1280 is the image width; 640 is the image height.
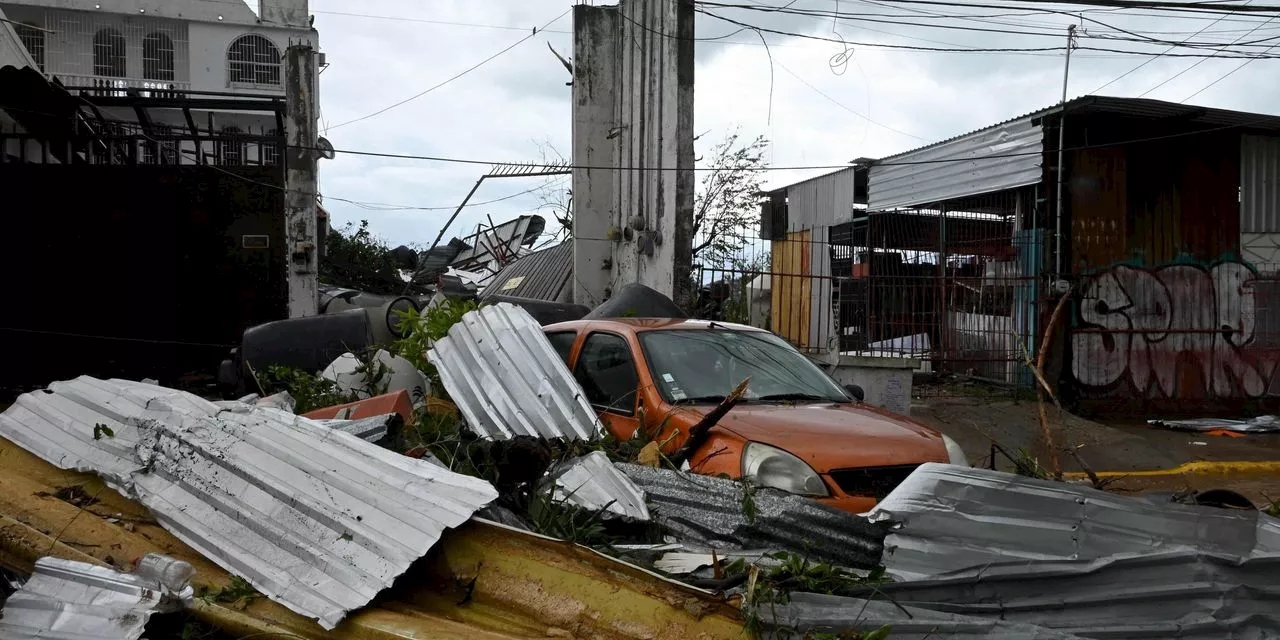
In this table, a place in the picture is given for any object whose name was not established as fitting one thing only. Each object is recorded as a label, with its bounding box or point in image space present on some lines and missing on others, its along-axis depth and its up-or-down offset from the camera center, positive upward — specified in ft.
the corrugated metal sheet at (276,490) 11.19 -2.58
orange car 14.37 -2.01
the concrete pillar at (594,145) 45.50 +7.02
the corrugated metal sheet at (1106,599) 9.87 -3.21
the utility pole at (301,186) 40.32 +4.43
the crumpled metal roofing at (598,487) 12.05 -2.49
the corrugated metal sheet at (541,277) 49.16 +0.84
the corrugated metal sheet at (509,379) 16.74 -1.61
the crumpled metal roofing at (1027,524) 10.90 -2.69
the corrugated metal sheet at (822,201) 53.62 +5.34
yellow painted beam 10.02 -3.40
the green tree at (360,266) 67.21 +1.98
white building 99.86 +26.14
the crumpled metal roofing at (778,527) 11.71 -2.86
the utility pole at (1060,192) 38.74 +4.17
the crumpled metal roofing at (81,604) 11.12 -3.71
